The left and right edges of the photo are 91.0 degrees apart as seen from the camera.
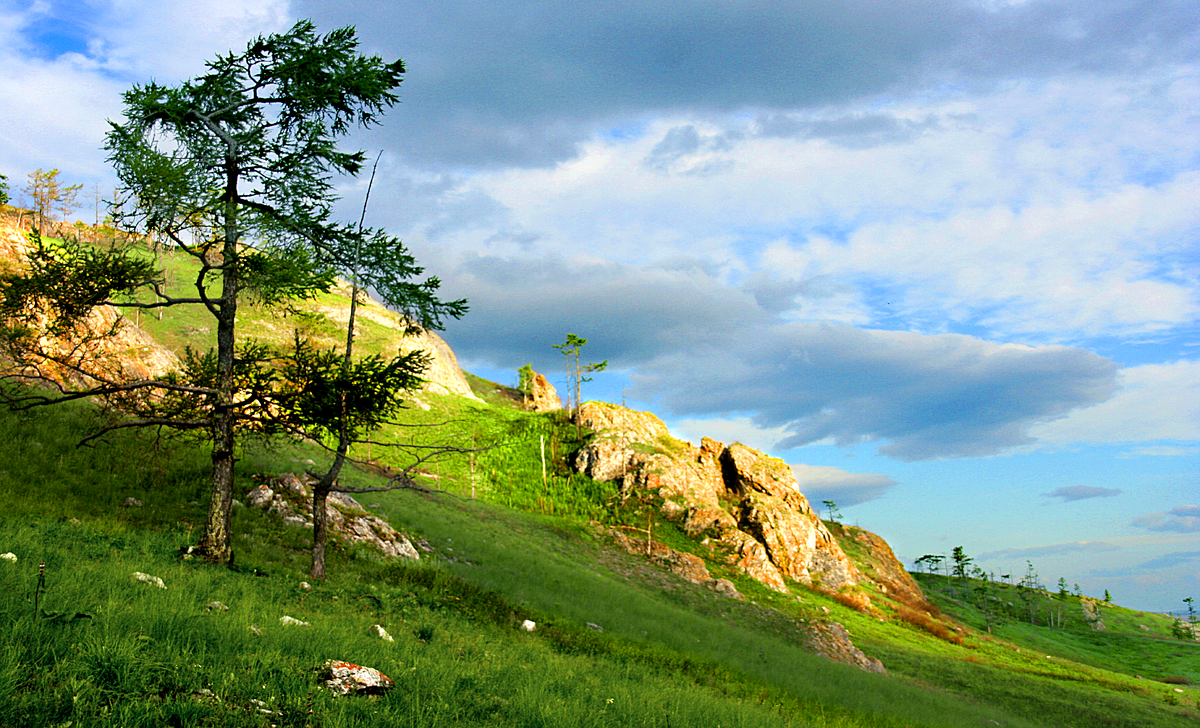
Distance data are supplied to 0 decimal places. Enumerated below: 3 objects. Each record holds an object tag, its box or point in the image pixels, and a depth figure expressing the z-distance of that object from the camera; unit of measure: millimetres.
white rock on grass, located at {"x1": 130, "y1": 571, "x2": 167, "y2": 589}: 10235
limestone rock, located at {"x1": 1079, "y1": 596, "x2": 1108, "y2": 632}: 125125
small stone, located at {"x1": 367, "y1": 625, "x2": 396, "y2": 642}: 11126
